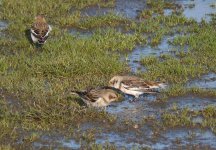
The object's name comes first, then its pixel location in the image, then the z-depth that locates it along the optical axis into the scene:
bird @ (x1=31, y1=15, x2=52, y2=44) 14.10
